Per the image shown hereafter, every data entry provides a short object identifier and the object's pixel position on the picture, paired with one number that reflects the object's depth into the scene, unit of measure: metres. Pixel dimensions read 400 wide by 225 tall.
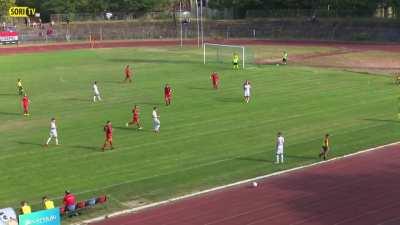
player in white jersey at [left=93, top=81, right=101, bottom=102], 42.13
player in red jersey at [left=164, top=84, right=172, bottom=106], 40.00
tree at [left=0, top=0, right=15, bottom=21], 105.88
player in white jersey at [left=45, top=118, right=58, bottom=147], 30.29
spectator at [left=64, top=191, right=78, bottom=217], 20.80
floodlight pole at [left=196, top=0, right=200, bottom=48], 86.61
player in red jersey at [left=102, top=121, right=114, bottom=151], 29.05
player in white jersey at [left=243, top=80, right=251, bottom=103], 40.73
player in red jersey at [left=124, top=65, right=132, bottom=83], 50.66
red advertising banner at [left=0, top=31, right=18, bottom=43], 90.06
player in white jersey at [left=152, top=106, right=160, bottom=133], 32.81
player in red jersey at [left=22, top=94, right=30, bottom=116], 37.88
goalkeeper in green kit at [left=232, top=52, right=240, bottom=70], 57.66
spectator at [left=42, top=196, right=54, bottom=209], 20.12
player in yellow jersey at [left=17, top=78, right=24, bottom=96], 45.80
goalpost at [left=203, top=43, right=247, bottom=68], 65.38
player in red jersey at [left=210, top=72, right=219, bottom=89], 46.50
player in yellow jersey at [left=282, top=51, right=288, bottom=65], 60.91
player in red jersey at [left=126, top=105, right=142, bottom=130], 33.72
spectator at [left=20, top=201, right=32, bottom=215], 19.42
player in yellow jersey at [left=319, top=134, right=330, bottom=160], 27.44
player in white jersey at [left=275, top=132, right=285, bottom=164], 26.86
